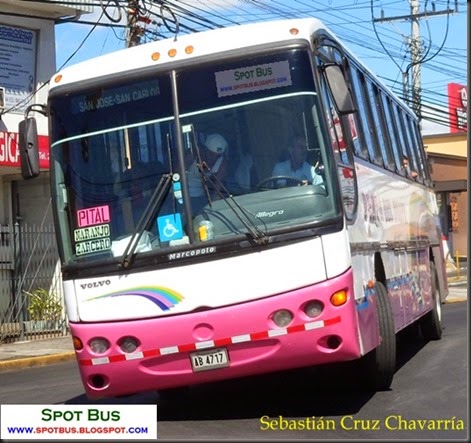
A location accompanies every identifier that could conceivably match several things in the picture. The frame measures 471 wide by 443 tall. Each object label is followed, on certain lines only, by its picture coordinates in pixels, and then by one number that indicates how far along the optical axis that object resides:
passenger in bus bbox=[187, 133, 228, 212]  8.24
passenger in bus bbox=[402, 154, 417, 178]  13.59
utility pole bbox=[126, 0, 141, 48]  21.16
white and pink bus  7.96
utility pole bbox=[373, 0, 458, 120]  34.22
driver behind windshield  8.25
